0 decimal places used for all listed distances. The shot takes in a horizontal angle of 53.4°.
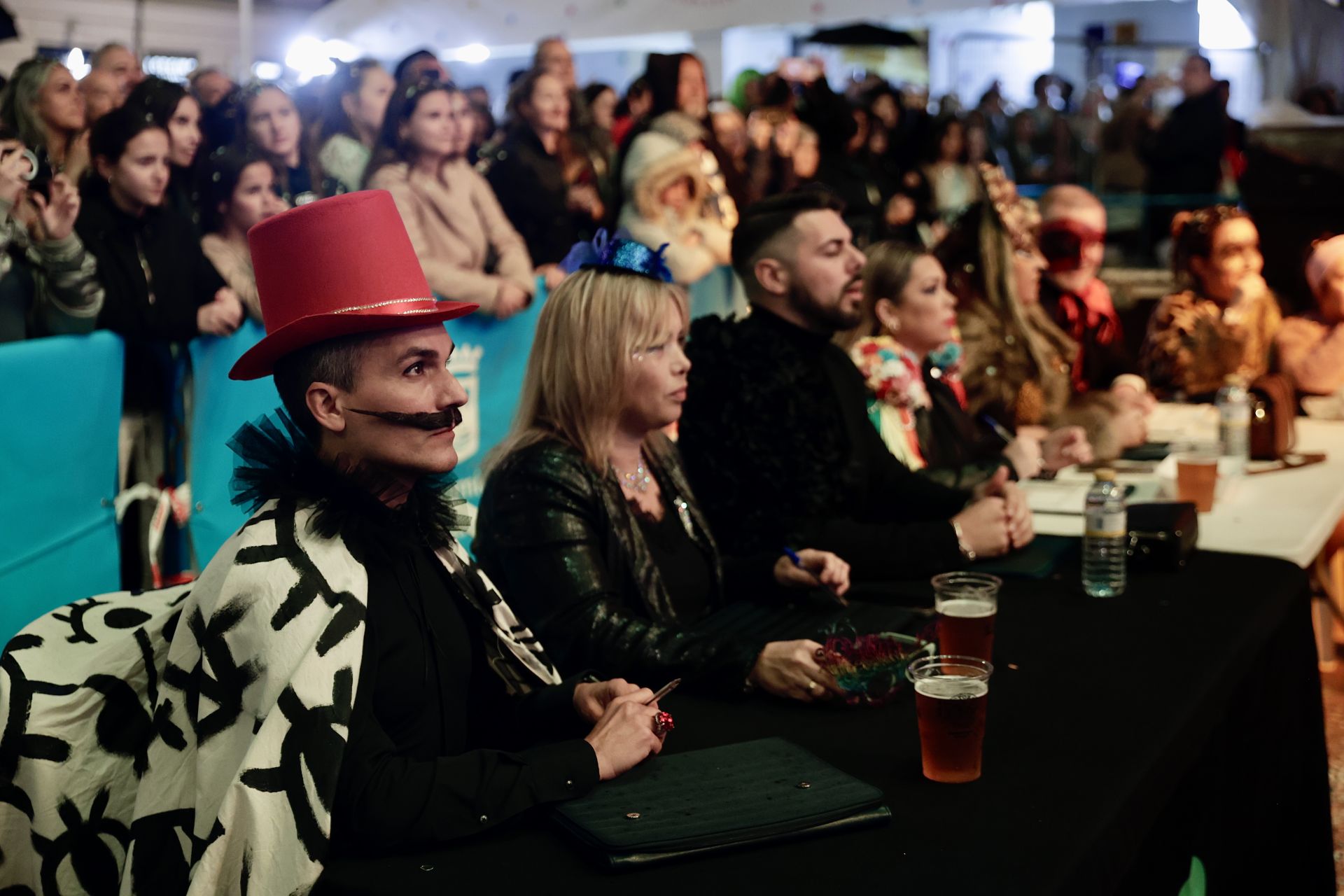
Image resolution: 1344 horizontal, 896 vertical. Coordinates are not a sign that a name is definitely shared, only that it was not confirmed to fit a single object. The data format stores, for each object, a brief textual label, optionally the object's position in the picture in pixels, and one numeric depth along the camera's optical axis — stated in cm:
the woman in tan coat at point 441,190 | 449
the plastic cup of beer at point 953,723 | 171
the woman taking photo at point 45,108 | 366
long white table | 308
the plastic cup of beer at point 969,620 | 217
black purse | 277
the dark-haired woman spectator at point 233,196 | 403
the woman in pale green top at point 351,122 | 452
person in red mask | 506
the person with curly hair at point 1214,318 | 524
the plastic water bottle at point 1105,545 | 262
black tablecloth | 151
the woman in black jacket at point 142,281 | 364
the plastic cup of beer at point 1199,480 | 345
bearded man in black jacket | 288
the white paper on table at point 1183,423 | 445
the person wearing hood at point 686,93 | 615
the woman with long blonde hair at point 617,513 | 219
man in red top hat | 156
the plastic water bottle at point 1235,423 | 387
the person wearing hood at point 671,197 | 547
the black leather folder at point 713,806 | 153
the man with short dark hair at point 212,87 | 423
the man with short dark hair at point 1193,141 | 839
